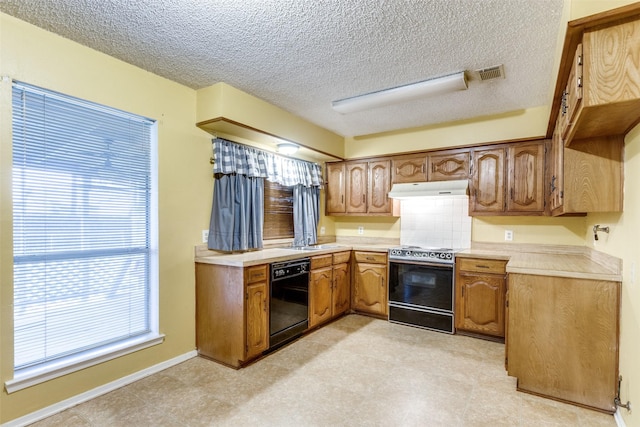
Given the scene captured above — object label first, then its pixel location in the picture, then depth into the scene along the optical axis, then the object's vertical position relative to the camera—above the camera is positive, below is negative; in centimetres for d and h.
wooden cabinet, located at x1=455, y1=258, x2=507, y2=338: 323 -87
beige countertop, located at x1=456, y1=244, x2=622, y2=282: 212 -40
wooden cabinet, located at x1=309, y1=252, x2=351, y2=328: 348 -88
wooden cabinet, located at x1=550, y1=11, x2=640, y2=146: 138 +67
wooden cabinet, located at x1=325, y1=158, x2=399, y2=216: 423 +35
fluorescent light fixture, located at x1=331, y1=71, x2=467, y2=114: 257 +106
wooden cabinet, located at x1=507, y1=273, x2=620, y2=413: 205 -85
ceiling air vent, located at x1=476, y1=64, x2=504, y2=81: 244 +112
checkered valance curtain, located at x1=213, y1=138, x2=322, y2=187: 304 +53
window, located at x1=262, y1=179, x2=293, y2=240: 377 +2
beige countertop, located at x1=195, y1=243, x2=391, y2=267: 271 -41
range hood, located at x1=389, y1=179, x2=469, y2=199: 356 +29
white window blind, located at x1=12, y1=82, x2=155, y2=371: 197 -9
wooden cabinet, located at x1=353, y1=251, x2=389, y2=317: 393 -89
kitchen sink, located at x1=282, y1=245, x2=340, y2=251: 378 -43
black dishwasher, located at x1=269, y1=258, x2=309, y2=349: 295 -87
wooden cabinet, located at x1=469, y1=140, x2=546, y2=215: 330 +37
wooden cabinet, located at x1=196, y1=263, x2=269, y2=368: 264 -87
